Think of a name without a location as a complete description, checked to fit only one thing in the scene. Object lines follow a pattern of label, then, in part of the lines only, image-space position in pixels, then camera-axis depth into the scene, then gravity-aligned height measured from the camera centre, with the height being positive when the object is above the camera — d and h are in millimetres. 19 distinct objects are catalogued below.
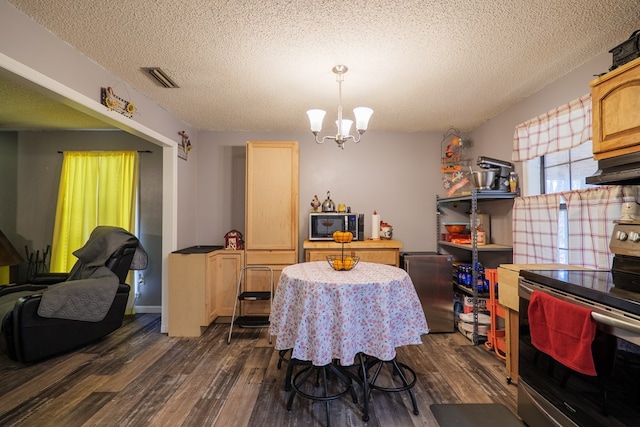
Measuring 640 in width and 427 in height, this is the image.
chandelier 2154 +740
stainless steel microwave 3490 -70
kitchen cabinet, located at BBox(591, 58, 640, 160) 1430 +557
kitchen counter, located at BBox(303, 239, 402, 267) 3348 -376
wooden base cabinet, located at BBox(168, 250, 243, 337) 3150 -814
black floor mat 1781 -1234
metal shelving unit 2900 -284
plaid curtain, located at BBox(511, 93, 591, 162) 2119 +711
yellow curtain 3734 +263
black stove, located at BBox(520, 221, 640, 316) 1245 -315
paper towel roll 3678 -97
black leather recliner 2441 -759
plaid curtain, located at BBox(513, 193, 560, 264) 2363 -90
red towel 1274 -533
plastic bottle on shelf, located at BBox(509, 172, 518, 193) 2857 +355
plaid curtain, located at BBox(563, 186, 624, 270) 1875 -22
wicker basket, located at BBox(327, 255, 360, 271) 2211 -340
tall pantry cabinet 3480 +108
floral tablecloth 1743 -613
